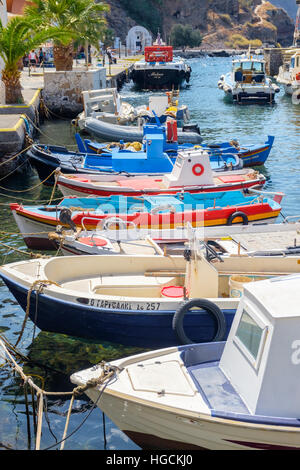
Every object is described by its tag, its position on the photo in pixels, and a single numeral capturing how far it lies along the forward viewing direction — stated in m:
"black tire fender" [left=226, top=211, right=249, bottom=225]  14.60
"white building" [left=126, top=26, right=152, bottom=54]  112.44
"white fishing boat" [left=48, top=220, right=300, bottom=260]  11.47
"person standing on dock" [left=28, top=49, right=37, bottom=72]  52.67
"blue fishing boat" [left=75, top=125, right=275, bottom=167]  21.09
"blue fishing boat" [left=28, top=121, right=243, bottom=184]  18.94
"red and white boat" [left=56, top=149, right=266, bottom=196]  16.52
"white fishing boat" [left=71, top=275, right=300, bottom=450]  6.53
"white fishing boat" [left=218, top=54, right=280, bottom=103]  44.09
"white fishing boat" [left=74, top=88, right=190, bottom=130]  28.94
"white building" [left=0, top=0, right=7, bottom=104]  31.58
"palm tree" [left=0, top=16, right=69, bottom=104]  27.33
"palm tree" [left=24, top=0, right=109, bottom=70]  35.66
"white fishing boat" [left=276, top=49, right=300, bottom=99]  46.74
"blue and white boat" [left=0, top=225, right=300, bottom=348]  9.47
